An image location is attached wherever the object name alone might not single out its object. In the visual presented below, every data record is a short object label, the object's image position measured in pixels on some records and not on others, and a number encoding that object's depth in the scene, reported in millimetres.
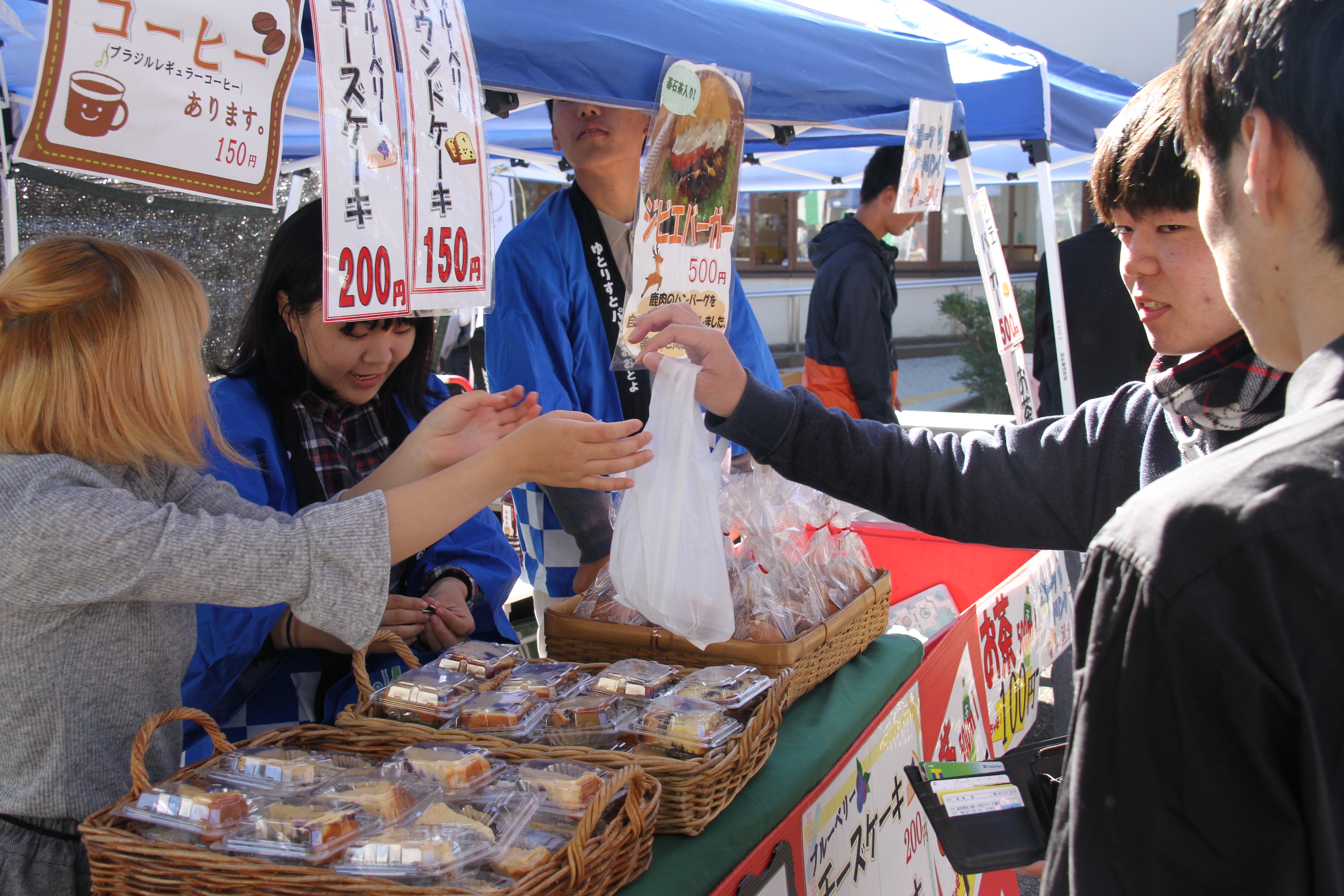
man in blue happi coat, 2045
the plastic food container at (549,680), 1479
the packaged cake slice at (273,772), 1169
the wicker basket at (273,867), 980
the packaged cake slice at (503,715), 1370
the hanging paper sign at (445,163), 1562
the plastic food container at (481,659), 1552
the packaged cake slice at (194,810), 1049
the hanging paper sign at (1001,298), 3643
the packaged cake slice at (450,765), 1193
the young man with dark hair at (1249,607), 601
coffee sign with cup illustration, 1182
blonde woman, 1110
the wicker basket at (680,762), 1223
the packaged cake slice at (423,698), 1408
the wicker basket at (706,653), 1616
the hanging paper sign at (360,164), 1425
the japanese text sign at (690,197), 1943
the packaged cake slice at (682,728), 1305
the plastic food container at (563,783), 1133
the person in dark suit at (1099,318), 3936
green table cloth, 1210
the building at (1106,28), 14242
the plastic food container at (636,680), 1458
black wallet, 1043
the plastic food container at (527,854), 1006
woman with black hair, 1668
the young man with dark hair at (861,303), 3891
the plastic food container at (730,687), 1435
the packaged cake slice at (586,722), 1354
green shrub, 9625
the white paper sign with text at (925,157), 2969
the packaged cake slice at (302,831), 1021
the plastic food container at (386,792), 1119
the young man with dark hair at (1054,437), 1265
